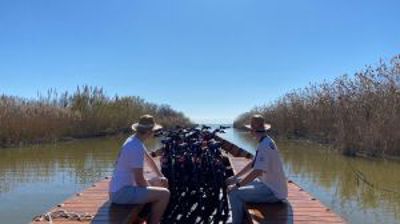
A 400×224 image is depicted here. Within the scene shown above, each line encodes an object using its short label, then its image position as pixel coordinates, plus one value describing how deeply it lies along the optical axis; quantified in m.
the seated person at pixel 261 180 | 6.02
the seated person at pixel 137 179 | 5.79
